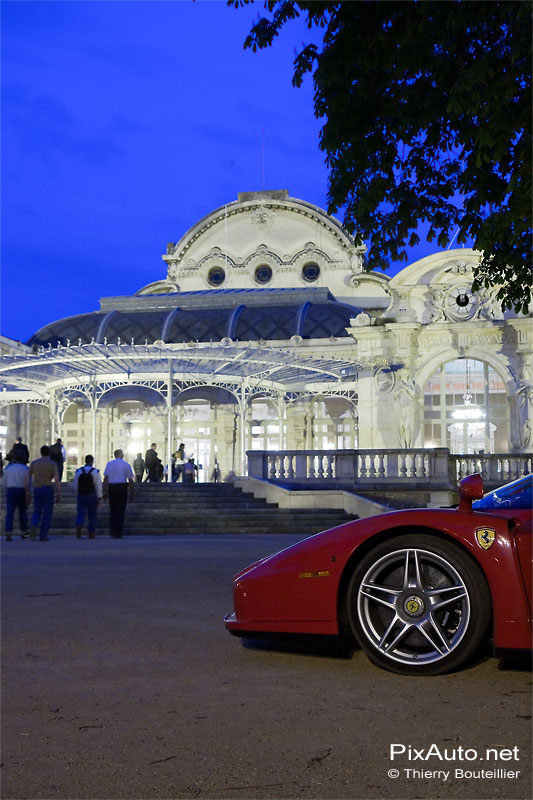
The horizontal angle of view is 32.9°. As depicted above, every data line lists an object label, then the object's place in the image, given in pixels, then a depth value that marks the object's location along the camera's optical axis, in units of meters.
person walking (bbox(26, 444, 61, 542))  15.65
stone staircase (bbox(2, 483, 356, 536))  19.08
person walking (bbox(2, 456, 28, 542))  15.77
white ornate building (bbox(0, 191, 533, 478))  30.78
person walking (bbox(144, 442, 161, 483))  30.09
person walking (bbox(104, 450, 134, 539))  16.64
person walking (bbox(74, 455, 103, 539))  16.62
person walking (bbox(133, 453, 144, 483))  34.22
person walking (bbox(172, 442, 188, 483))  30.40
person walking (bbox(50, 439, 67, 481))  24.48
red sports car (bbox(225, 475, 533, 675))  4.67
